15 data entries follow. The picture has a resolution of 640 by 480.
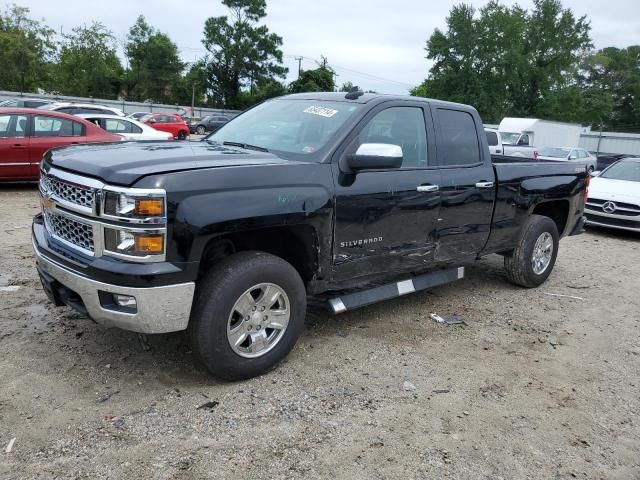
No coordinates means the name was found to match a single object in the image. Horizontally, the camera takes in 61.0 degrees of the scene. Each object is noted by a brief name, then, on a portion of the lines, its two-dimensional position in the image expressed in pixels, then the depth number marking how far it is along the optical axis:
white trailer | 27.48
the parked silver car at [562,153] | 19.53
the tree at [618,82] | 69.44
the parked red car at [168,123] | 27.03
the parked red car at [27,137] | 9.34
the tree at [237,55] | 64.50
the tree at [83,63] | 50.44
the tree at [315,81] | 50.69
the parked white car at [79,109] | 16.28
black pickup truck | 3.04
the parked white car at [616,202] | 9.61
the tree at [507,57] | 55.66
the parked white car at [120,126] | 13.10
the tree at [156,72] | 61.53
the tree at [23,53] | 43.74
